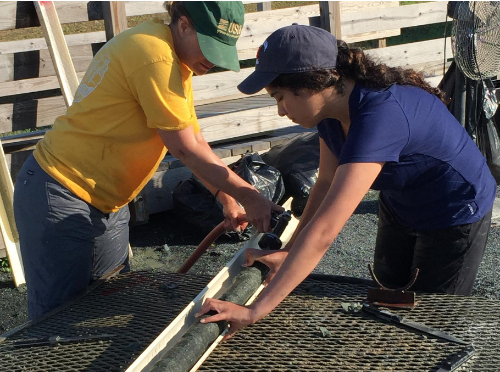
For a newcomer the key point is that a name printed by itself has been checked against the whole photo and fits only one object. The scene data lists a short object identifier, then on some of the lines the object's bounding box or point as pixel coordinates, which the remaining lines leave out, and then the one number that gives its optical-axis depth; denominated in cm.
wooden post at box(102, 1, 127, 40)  507
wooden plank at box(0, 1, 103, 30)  465
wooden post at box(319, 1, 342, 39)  627
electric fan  527
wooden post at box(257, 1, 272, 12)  933
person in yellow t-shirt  222
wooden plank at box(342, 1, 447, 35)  684
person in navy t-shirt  180
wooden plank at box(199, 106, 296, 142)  558
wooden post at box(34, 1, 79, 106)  467
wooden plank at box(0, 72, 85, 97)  484
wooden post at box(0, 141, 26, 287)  443
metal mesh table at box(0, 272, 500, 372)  184
